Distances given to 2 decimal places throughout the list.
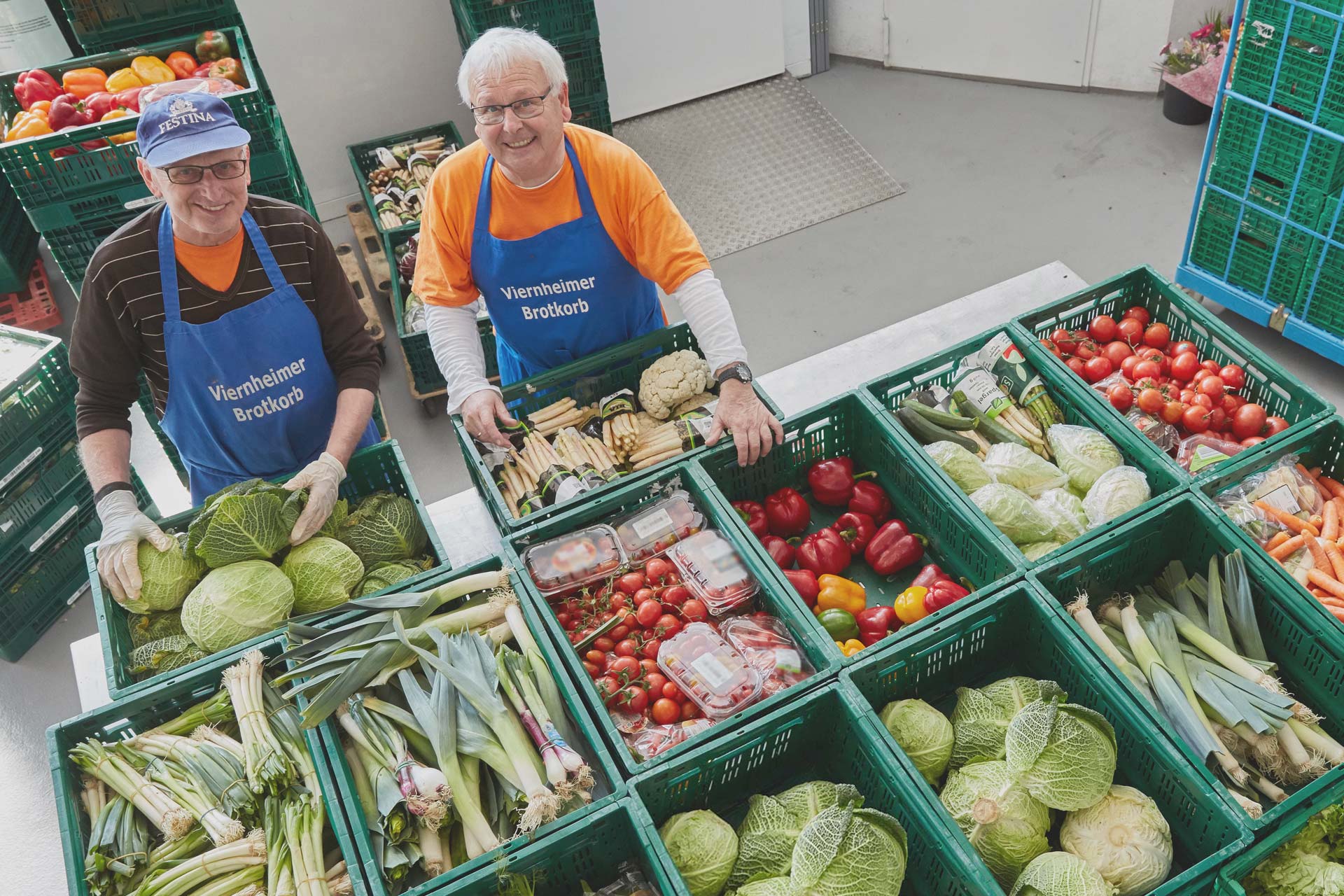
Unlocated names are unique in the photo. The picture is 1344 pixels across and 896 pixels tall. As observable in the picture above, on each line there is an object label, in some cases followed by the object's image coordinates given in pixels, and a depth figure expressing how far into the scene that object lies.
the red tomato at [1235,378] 3.29
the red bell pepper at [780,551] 2.99
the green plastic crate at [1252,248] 4.82
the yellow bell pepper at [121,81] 4.94
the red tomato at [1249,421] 3.20
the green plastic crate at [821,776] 2.23
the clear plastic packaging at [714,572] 2.75
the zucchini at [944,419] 3.17
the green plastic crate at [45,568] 4.43
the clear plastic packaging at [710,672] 2.51
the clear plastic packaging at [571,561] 2.82
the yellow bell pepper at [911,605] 2.78
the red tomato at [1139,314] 3.58
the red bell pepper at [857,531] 3.04
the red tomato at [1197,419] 3.23
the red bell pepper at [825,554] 2.97
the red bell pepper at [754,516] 3.08
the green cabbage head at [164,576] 2.80
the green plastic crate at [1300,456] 2.89
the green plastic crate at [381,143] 6.29
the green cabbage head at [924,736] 2.48
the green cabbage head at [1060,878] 2.14
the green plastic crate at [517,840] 2.21
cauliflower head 3.23
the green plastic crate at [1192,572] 2.56
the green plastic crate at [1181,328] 3.16
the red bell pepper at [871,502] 3.09
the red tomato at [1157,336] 3.51
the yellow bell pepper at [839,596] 2.85
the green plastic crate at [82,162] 4.16
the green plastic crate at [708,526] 2.42
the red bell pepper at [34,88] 4.82
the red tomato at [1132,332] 3.52
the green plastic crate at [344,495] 2.70
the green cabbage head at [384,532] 3.00
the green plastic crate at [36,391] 4.29
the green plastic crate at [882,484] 2.80
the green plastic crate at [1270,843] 2.15
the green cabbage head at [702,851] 2.30
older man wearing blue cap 2.79
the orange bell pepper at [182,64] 5.14
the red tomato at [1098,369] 3.43
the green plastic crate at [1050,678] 2.25
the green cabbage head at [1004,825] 2.24
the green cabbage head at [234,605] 2.73
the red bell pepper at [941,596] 2.76
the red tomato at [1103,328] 3.55
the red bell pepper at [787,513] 3.11
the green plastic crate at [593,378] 3.29
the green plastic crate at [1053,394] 2.94
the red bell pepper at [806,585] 2.90
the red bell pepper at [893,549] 2.96
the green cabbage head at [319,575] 2.84
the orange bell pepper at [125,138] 4.39
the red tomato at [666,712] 2.54
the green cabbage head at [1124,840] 2.22
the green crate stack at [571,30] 5.50
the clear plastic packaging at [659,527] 2.89
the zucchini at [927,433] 3.14
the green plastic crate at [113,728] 2.38
